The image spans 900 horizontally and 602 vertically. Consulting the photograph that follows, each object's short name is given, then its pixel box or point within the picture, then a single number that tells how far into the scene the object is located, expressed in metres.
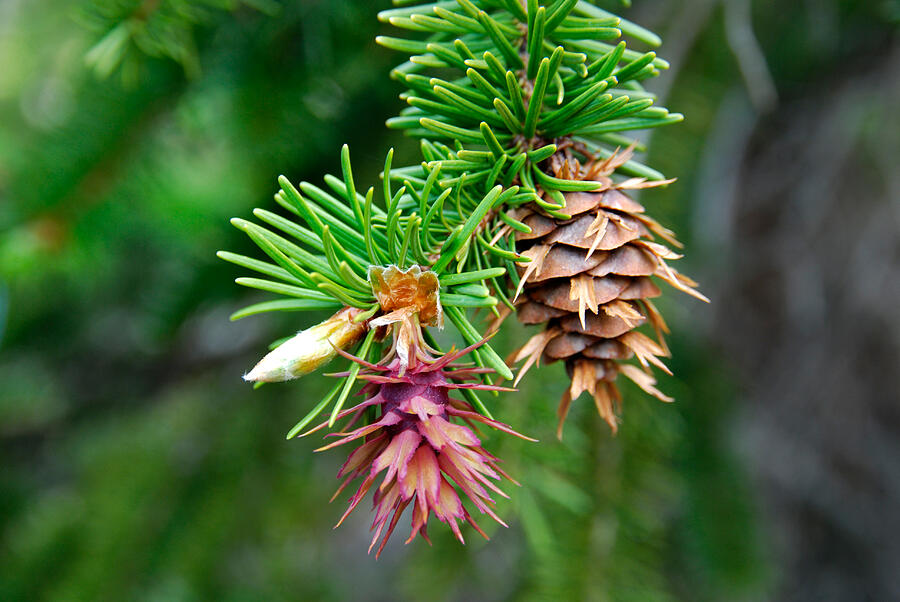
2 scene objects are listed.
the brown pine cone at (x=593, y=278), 0.34
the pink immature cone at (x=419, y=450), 0.32
